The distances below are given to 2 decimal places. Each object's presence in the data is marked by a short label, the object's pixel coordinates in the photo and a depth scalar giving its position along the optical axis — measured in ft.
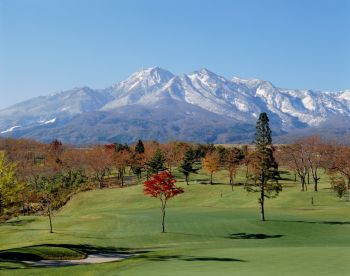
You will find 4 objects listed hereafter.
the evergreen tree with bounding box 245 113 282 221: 284.82
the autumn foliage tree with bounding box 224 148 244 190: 463.01
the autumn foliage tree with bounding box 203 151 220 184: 486.38
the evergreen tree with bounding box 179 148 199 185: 482.69
